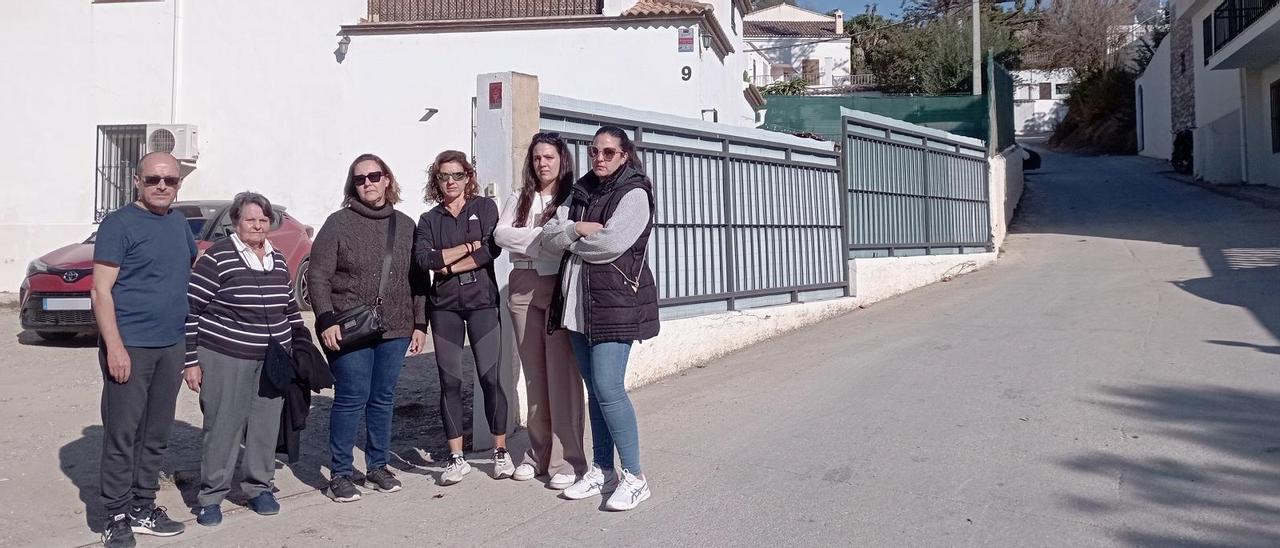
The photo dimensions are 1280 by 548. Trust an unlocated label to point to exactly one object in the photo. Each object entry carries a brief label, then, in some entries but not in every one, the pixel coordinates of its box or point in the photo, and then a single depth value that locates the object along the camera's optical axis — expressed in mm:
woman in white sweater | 5418
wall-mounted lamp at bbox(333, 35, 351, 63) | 17969
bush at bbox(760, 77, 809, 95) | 40188
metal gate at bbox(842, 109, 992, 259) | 11430
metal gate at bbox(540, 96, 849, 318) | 8117
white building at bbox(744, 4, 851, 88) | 51897
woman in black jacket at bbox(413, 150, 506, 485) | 5566
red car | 10164
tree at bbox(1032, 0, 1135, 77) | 51438
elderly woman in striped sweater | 5027
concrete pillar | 6352
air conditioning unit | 17047
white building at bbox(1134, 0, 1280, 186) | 21812
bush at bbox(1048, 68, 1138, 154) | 42844
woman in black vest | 4973
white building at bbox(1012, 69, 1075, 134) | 55594
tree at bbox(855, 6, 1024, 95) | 35031
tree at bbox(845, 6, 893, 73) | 53469
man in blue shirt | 4699
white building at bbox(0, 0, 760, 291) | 16984
